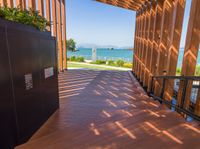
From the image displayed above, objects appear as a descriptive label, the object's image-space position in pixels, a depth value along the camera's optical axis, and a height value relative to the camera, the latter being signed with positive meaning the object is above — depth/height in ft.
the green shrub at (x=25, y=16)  6.81 +1.97
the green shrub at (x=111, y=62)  49.47 -2.18
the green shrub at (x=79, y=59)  54.95 -1.37
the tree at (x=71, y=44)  74.53 +5.87
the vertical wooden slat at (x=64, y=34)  27.58 +4.34
